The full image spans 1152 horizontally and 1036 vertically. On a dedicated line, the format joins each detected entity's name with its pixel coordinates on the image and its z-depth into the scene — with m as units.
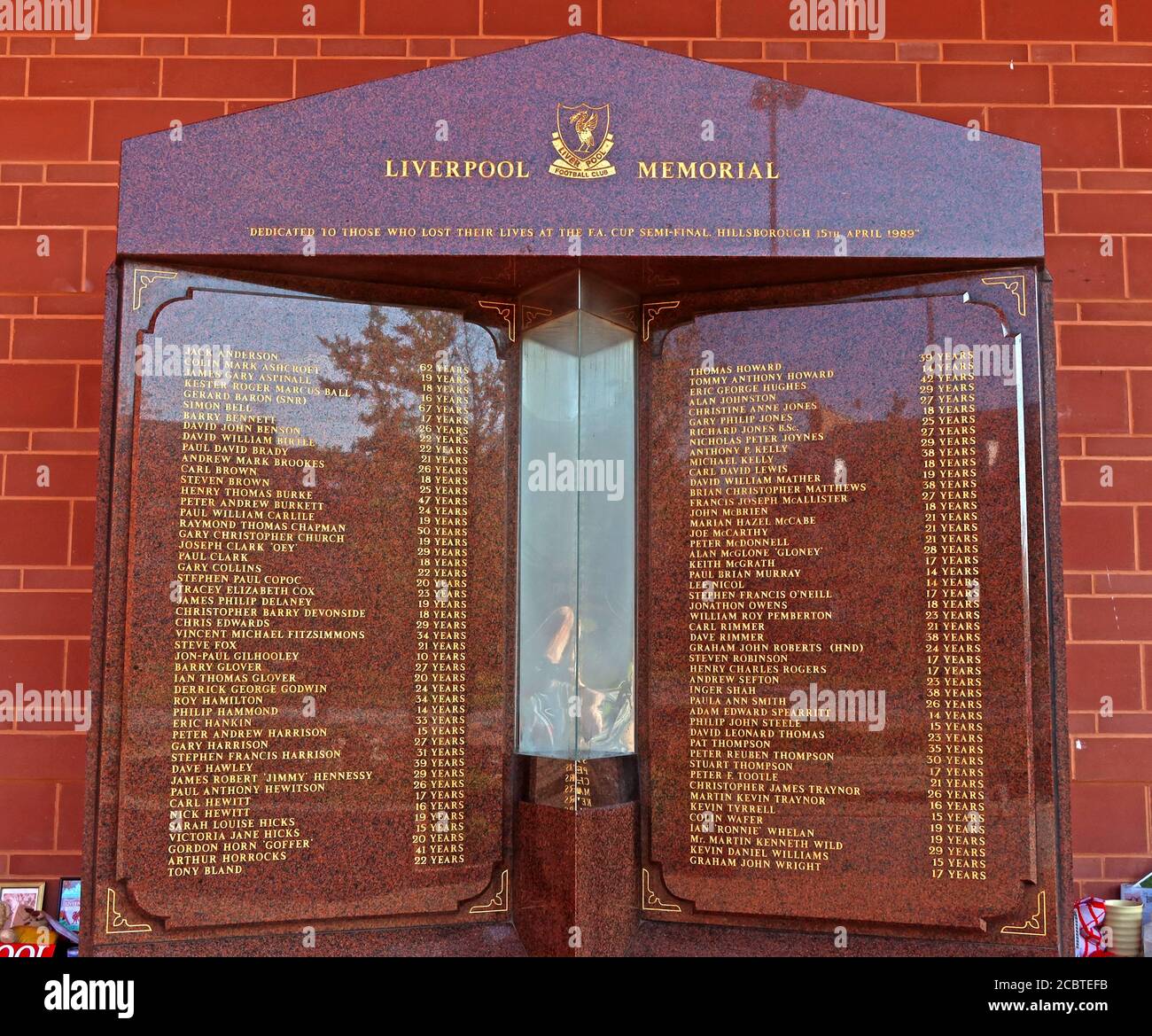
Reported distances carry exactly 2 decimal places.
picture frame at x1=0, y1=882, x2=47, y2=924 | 4.01
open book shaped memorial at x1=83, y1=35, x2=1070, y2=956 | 3.15
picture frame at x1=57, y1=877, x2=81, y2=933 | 4.02
